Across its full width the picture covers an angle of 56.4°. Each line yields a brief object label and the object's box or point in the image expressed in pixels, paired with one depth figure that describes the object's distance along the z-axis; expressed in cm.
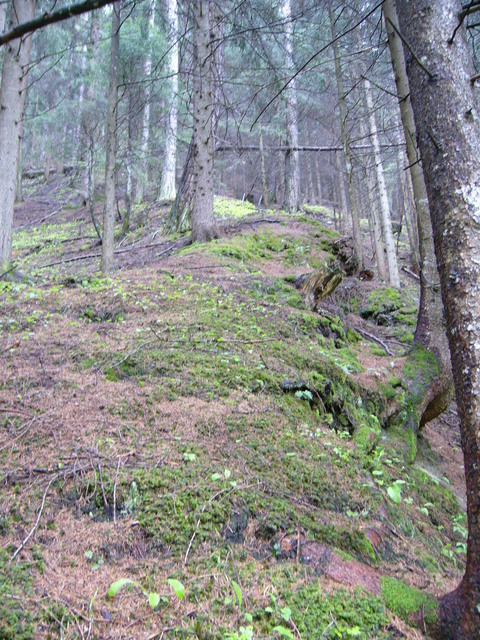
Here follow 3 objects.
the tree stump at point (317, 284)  780
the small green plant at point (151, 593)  189
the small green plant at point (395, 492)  278
